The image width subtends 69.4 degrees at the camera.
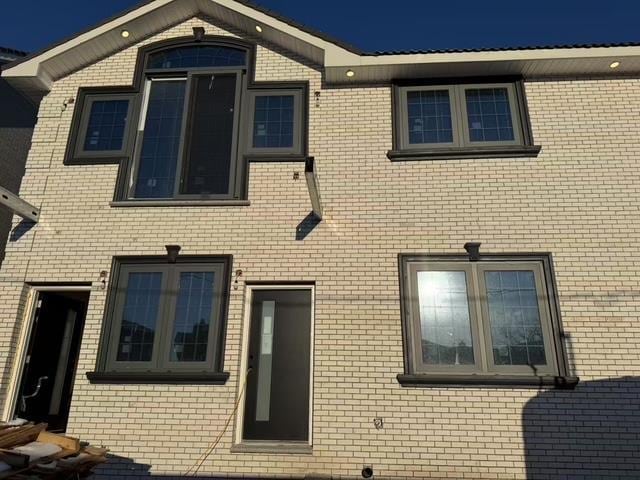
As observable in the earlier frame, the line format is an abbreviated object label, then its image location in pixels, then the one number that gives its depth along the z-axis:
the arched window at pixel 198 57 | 7.52
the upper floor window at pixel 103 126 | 7.01
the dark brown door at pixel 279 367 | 5.71
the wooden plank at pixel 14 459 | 3.87
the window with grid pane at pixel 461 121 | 6.60
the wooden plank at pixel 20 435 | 4.23
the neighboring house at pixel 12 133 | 9.73
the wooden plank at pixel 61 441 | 4.60
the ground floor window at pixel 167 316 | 5.94
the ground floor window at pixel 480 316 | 5.66
